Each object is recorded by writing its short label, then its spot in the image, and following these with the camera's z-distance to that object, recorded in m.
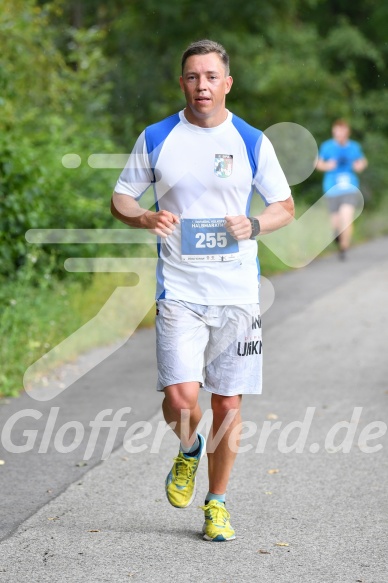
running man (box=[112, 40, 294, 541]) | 10.70
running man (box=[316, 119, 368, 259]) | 38.47
